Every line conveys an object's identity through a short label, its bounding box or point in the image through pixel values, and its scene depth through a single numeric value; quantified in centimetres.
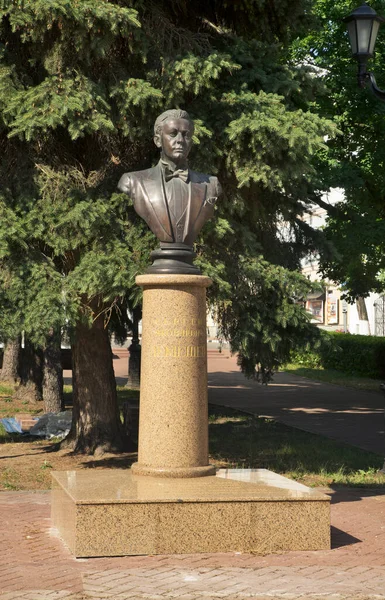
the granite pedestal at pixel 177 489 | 755
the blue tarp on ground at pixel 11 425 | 1692
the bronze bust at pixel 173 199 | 873
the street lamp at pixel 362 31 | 1134
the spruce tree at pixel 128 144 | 1088
